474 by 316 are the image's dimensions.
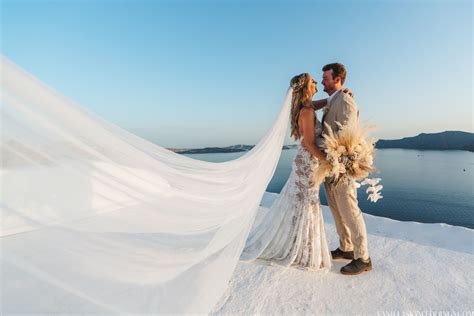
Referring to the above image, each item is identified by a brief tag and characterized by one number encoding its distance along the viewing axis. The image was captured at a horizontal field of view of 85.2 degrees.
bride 2.41
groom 2.30
